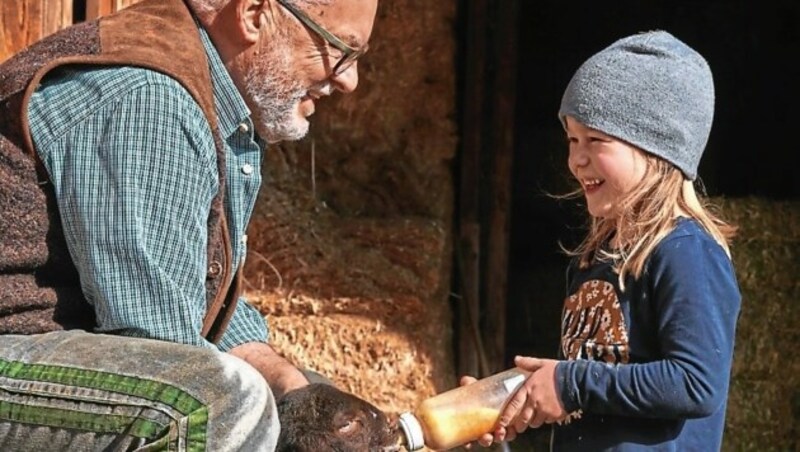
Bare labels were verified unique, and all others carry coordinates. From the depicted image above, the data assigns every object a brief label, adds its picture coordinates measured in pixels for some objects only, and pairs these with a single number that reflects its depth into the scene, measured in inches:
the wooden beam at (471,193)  305.6
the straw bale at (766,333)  284.2
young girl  151.7
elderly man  131.8
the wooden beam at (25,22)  200.3
